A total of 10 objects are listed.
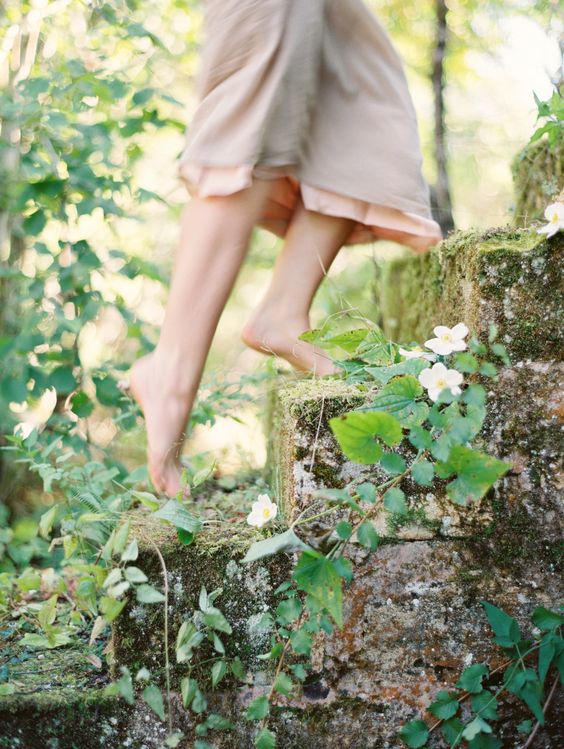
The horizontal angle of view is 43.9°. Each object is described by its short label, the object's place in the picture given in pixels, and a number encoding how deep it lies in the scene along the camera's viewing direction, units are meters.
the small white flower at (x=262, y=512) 1.20
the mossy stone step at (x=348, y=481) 1.22
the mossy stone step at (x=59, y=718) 1.19
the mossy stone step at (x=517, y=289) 1.22
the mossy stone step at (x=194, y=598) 1.23
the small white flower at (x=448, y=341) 1.11
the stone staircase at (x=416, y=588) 1.21
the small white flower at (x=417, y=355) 1.18
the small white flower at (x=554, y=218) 1.17
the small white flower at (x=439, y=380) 1.03
